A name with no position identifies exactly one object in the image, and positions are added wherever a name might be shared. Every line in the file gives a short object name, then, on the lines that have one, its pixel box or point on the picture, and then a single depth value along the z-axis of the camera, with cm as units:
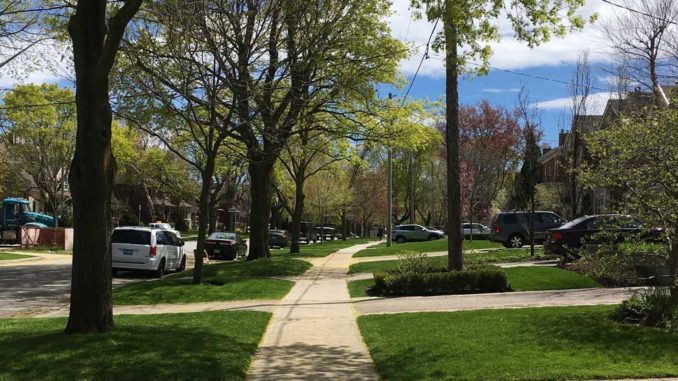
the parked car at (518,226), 2770
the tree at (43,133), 3612
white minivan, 1967
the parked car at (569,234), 1861
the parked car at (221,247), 3073
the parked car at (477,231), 4566
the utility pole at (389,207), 3953
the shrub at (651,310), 874
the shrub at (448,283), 1480
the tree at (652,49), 2359
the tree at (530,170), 2435
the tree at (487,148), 4747
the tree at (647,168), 889
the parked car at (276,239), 4640
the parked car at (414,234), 5003
